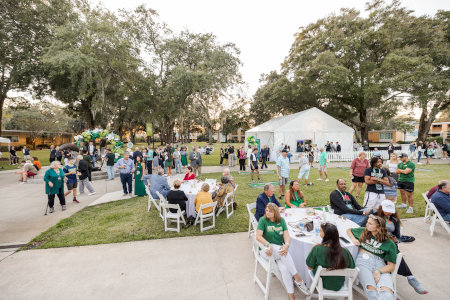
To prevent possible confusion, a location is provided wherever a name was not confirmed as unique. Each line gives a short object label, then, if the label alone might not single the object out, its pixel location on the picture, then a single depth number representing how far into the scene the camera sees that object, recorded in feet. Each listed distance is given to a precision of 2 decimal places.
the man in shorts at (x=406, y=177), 18.40
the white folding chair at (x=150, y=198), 20.50
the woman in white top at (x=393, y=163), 21.22
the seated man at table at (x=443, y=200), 14.58
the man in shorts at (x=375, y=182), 16.49
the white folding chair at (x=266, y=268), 9.40
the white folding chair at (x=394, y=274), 8.55
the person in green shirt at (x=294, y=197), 15.25
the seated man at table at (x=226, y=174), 20.99
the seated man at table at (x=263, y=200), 13.93
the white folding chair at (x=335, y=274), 7.80
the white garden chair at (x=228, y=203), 18.70
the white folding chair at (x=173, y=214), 16.22
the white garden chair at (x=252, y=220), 12.92
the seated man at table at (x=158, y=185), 20.97
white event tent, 57.52
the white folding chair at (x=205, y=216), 16.16
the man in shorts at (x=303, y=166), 28.34
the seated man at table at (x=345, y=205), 13.60
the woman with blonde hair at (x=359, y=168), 21.72
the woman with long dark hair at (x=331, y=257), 8.20
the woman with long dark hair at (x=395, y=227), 9.68
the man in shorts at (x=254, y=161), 33.30
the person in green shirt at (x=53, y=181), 20.45
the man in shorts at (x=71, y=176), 24.13
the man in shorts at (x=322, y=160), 32.37
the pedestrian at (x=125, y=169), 26.48
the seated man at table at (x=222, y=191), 18.62
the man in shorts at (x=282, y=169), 24.12
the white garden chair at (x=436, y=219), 14.37
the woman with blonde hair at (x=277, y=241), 9.48
